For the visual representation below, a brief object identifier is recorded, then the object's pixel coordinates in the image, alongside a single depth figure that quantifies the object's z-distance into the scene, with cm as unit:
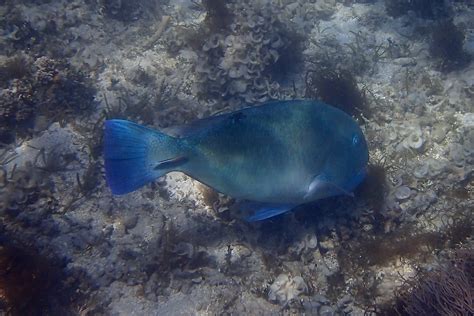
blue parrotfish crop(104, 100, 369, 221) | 297
